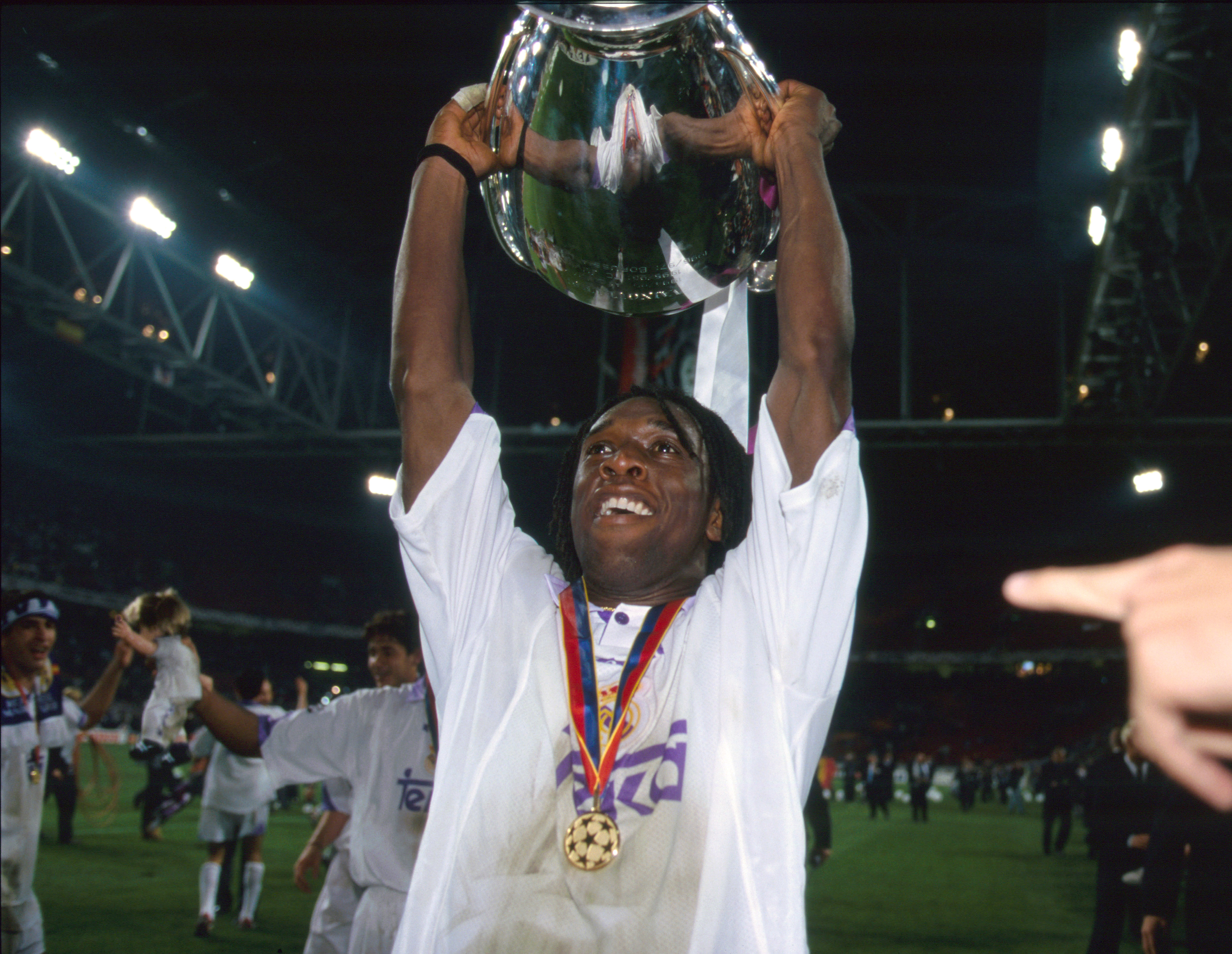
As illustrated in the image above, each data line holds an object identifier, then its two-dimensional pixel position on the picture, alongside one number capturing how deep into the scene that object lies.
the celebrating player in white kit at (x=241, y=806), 8.14
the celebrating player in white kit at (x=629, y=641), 1.55
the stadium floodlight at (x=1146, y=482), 12.60
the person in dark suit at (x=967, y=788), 25.75
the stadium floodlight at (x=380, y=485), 12.84
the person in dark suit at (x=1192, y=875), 3.65
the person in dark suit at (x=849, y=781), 27.72
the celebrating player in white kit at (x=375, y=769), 4.14
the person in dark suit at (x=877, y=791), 21.84
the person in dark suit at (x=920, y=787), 21.66
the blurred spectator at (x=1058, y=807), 14.77
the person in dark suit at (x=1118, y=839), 6.16
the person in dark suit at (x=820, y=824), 10.48
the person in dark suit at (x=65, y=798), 11.60
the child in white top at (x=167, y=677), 3.43
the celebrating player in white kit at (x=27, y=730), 5.02
